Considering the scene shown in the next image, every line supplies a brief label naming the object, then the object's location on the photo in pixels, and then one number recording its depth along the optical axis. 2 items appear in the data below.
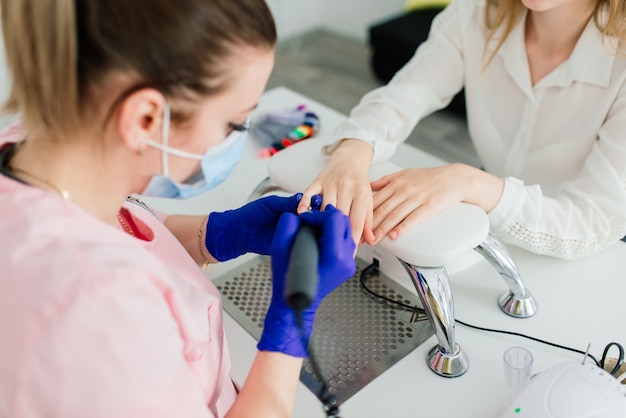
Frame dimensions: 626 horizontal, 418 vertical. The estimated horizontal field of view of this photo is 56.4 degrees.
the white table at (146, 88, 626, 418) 0.79
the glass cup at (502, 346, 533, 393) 0.76
